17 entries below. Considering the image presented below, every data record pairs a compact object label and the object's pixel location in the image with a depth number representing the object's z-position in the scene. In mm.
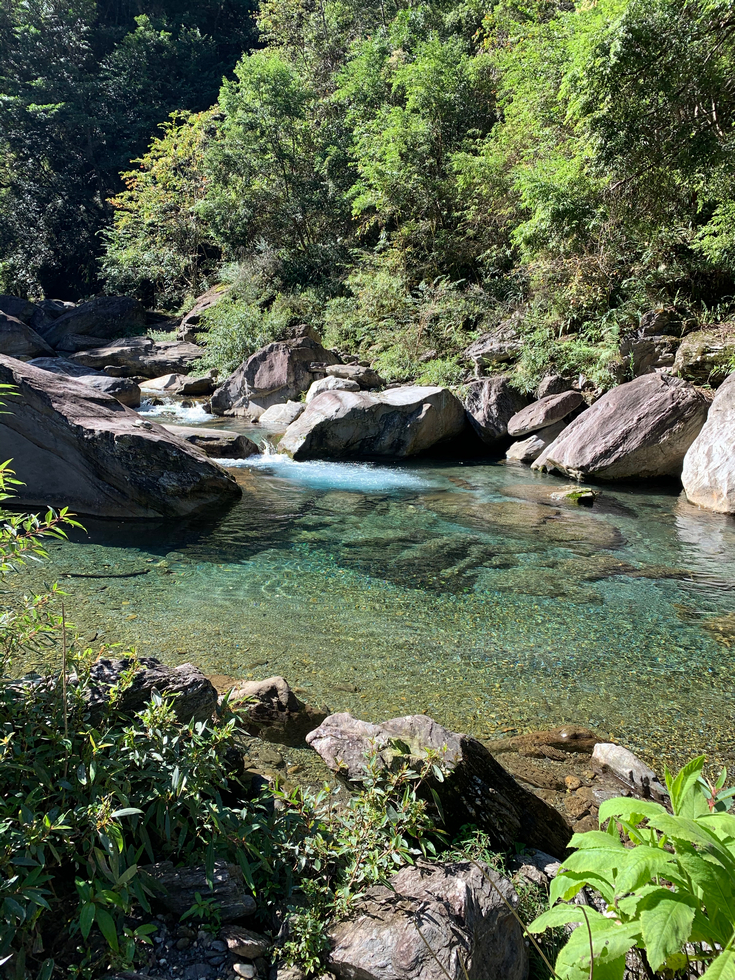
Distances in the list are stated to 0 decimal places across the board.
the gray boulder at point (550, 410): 11445
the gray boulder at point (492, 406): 12266
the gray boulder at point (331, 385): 13680
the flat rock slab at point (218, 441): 10641
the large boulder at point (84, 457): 6773
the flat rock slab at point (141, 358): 20297
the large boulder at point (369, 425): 11273
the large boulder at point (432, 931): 1610
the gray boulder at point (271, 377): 15516
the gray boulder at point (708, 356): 9806
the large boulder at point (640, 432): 9289
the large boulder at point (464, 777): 2297
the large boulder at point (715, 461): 8094
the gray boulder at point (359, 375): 14898
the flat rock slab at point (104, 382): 14977
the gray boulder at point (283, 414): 14352
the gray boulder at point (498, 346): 13945
